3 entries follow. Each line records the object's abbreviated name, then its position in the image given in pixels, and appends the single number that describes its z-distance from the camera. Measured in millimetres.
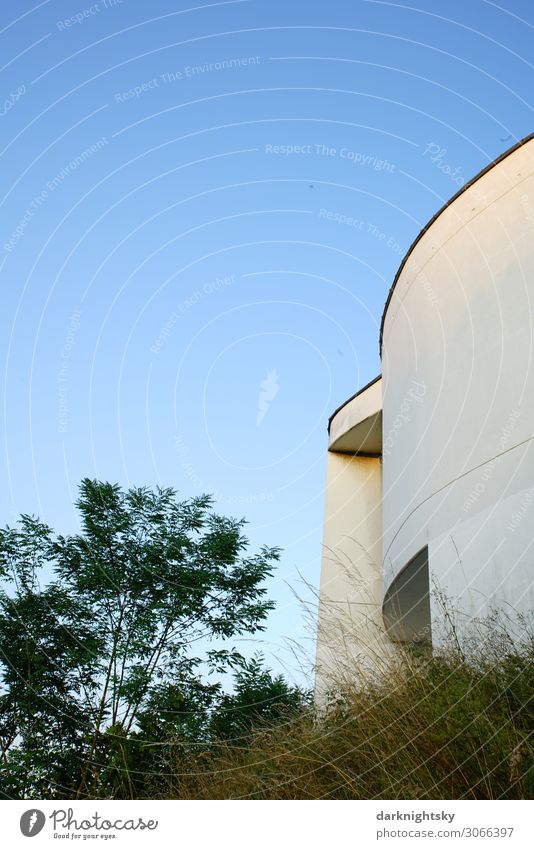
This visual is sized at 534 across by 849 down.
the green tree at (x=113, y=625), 8680
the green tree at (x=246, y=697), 9250
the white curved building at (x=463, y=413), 8086
